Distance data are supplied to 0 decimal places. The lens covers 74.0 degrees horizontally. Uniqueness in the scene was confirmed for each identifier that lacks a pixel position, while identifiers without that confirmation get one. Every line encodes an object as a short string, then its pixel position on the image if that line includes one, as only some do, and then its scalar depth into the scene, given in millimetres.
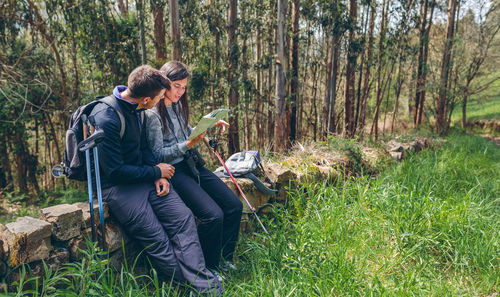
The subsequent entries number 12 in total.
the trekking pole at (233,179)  3146
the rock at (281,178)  3697
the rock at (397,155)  5651
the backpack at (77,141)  2180
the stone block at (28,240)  1822
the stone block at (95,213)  2227
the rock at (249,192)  3284
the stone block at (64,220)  2057
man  2170
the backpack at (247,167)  3430
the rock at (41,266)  1810
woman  2574
